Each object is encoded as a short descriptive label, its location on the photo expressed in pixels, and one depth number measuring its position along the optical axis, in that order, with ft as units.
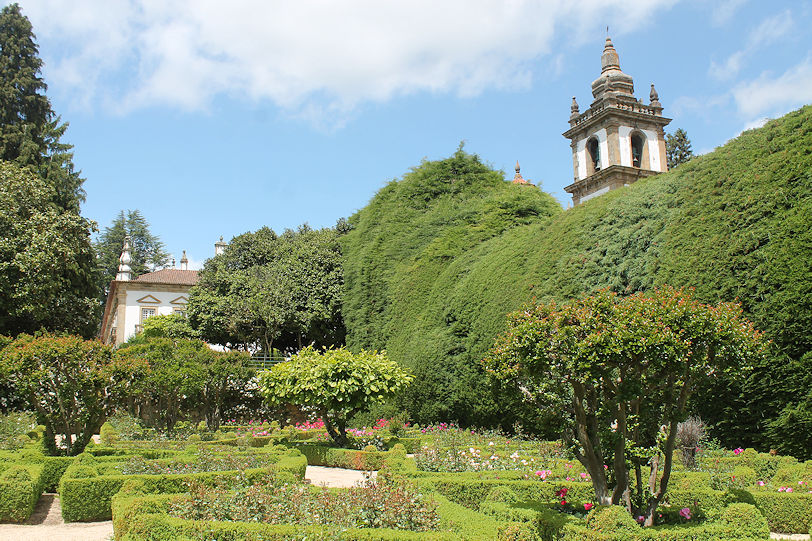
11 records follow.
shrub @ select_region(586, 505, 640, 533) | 16.71
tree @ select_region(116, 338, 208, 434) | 53.67
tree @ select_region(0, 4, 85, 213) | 84.69
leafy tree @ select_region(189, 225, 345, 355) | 88.58
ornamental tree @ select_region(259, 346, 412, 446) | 40.98
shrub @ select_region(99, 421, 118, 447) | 47.04
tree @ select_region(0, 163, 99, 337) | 67.46
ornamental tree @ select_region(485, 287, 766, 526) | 18.21
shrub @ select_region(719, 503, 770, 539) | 17.67
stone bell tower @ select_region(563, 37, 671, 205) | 100.63
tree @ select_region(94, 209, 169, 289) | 195.72
